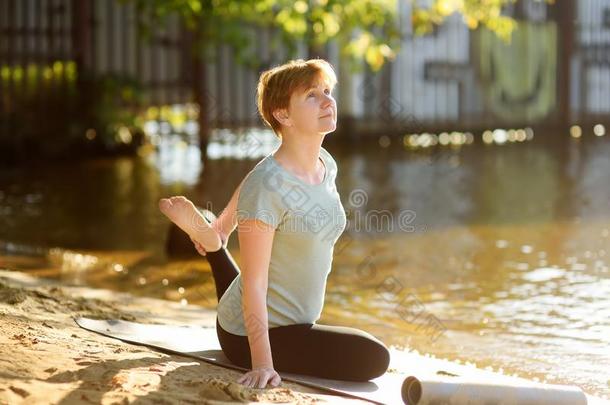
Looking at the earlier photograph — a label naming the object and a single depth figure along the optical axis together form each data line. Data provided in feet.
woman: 25.91
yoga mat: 24.18
